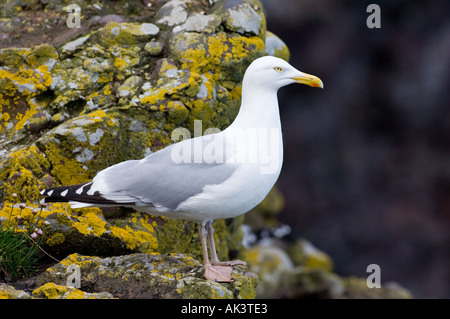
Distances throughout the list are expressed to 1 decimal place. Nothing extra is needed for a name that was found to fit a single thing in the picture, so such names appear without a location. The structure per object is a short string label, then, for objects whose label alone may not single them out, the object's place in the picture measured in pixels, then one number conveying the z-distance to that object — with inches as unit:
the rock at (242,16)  209.8
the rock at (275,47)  229.1
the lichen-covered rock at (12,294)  126.4
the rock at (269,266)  291.3
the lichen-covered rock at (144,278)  145.8
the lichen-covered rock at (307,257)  365.7
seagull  156.2
